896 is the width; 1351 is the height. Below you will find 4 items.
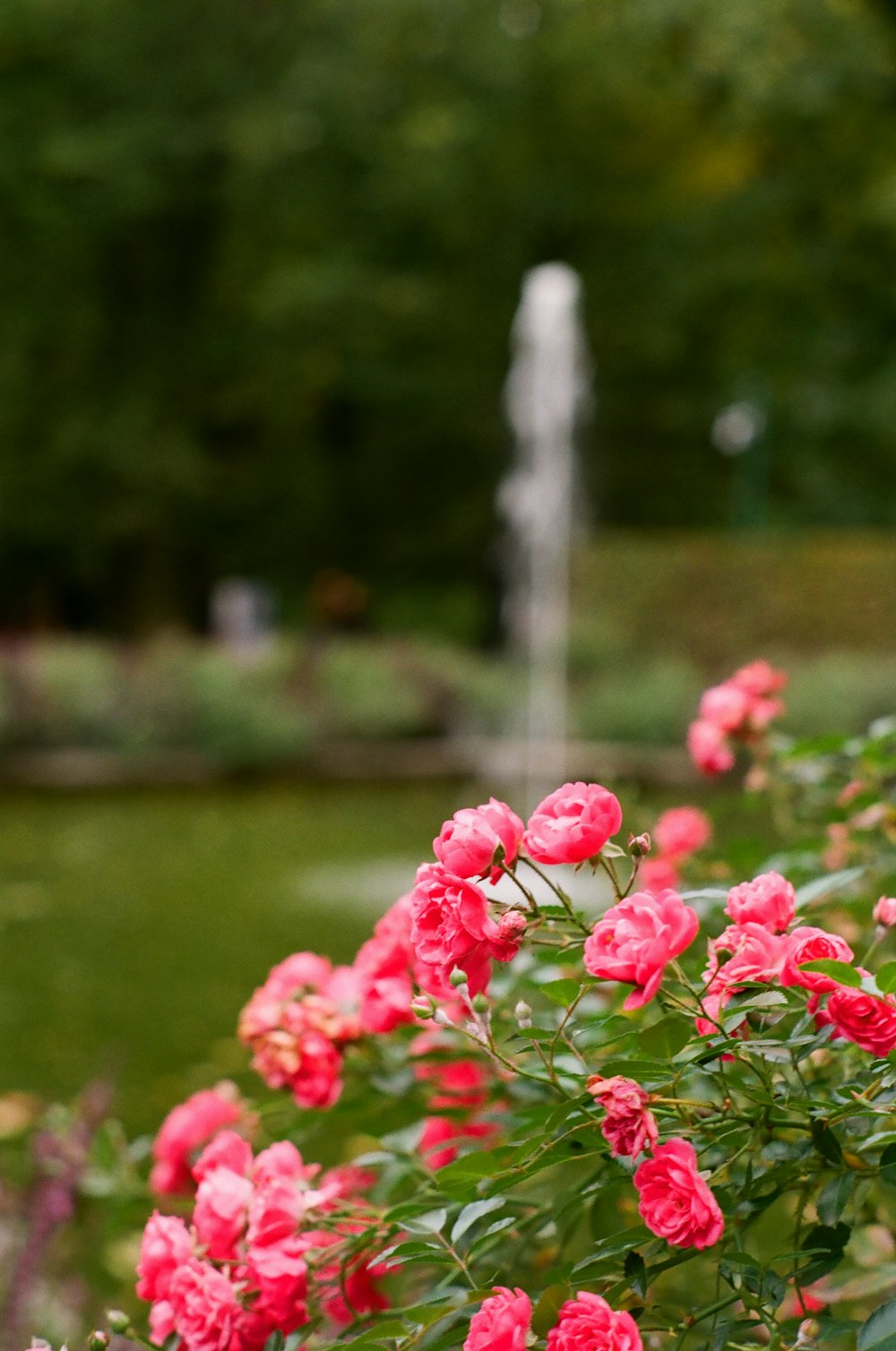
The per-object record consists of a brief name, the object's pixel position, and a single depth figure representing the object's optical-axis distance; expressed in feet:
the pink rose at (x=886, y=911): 7.01
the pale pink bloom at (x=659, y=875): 8.70
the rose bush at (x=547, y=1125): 6.58
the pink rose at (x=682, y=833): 9.23
